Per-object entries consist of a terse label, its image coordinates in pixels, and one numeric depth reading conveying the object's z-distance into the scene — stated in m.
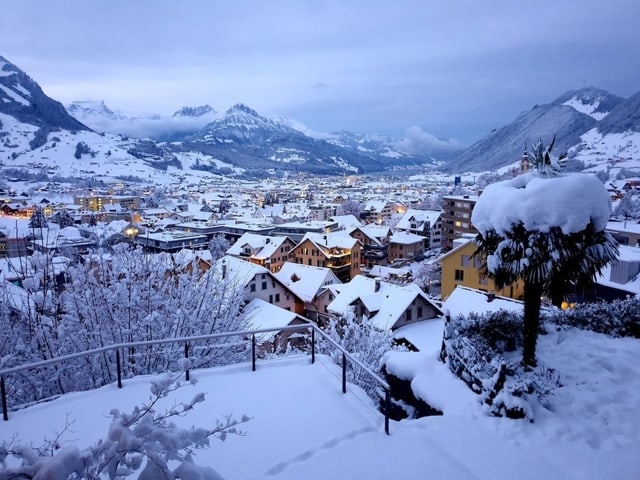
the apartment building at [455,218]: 66.56
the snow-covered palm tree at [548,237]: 6.53
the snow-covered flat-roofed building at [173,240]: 56.97
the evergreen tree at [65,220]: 74.75
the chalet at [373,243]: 62.22
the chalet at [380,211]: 109.12
